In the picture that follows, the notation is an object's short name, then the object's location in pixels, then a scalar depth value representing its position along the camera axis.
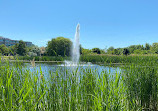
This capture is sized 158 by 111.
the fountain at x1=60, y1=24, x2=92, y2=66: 14.48
